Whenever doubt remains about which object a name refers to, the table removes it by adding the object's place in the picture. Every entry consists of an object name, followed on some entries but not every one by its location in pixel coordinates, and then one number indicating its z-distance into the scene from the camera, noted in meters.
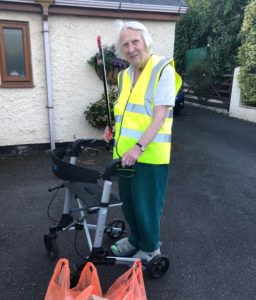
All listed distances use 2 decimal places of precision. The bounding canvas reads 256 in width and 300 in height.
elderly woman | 2.04
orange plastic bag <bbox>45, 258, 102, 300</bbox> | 1.83
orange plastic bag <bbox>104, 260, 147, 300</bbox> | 1.85
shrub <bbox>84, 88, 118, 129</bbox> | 5.85
